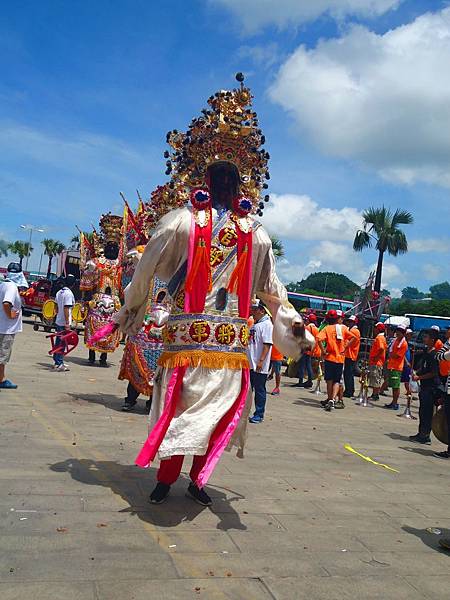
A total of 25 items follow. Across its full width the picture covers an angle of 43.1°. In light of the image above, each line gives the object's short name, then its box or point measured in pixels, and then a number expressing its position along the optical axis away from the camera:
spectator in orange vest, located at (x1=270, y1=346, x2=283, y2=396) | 11.12
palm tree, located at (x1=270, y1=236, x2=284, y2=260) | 34.47
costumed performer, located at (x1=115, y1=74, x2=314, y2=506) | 3.84
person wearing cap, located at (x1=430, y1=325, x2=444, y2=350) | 8.03
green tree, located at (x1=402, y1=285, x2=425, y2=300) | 174.40
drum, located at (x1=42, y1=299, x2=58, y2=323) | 12.68
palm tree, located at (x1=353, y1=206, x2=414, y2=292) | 28.61
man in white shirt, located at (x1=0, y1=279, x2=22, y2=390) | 7.24
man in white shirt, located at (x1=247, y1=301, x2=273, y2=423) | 7.76
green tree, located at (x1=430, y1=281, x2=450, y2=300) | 152.25
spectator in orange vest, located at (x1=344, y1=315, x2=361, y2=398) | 11.94
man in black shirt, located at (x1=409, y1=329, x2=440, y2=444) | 7.78
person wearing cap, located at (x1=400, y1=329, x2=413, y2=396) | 12.77
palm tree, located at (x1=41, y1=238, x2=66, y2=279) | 77.45
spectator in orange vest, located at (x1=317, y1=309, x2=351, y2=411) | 9.97
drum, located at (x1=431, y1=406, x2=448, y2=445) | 6.74
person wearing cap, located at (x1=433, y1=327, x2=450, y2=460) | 5.44
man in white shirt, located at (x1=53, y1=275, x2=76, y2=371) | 10.17
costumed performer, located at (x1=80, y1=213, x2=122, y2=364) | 10.73
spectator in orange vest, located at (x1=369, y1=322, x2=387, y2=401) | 11.76
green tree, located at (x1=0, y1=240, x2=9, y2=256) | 81.62
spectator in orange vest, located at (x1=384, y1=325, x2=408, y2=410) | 11.52
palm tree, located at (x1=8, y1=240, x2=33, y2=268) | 80.38
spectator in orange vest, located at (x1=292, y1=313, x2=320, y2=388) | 12.68
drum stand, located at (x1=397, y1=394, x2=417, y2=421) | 10.47
